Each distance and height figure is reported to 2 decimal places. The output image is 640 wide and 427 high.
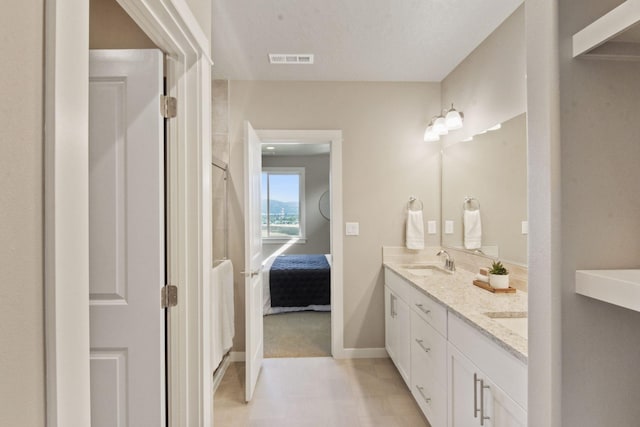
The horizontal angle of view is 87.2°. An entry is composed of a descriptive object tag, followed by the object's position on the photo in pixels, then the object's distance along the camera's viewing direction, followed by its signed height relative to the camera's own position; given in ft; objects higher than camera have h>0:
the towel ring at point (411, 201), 10.53 +0.42
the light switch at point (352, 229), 10.42 -0.45
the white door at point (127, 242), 4.16 -0.34
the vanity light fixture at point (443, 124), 9.00 +2.54
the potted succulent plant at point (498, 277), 6.67 -1.25
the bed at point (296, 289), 14.67 -3.29
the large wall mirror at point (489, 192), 6.84 +0.54
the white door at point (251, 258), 8.07 -1.09
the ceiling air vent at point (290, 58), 8.68 +4.13
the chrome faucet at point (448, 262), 9.23 -1.34
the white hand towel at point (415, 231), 10.23 -0.51
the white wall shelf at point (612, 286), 1.85 -0.43
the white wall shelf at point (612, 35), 1.86 +1.11
